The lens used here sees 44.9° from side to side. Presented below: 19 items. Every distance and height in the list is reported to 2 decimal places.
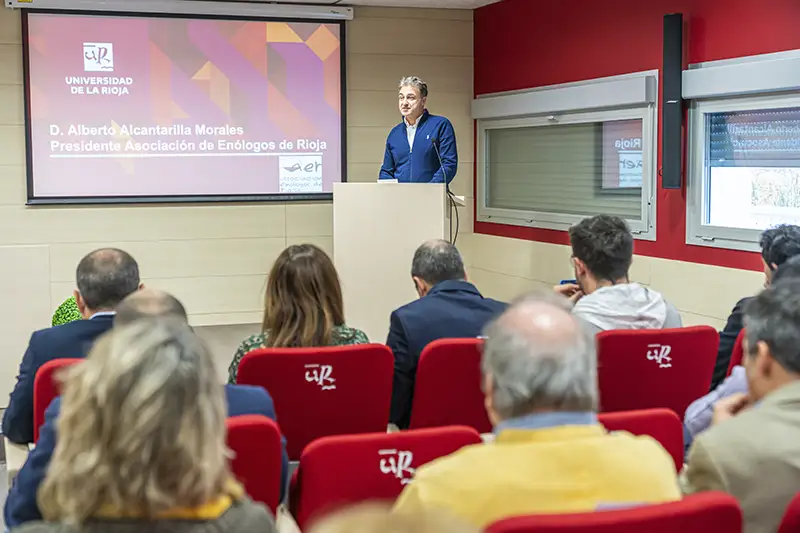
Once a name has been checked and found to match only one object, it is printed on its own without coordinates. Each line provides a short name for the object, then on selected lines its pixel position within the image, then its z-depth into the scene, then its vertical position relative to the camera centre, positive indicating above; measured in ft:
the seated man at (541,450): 5.17 -1.36
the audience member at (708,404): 8.16 -1.74
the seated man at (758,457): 6.10 -1.62
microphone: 21.65 +1.21
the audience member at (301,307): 10.64 -1.16
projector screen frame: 23.22 +0.68
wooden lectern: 20.02 -0.72
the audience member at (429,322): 11.27 -1.42
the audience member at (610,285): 11.73 -1.07
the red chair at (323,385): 9.67 -1.86
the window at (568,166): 20.83 +0.85
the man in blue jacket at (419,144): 21.76 +1.33
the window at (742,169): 16.99 +0.57
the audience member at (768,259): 11.98 -0.78
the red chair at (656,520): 4.69 -1.57
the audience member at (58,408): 6.48 -1.56
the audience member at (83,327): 9.89 -1.32
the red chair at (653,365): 10.53 -1.81
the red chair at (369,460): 6.81 -1.82
